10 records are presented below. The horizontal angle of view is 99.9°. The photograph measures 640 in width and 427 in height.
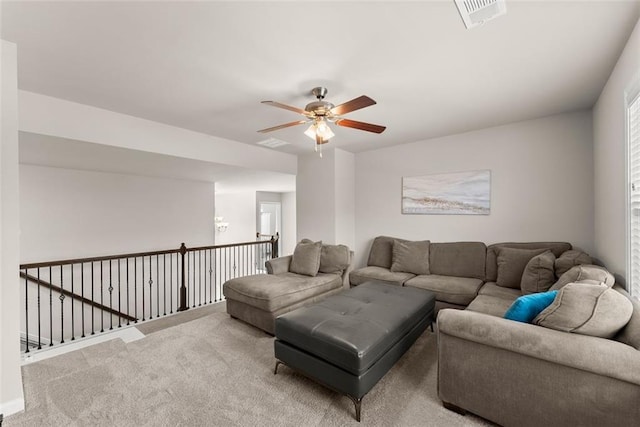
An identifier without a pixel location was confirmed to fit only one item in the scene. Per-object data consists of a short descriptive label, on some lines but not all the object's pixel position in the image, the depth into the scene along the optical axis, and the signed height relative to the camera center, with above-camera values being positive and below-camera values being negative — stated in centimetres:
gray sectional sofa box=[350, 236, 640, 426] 131 -85
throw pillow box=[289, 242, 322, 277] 371 -65
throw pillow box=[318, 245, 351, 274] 386 -66
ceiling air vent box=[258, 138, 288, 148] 393 +107
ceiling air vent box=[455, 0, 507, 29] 142 +112
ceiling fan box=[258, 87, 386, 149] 213 +83
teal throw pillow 168 -59
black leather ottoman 175 -90
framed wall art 361 +29
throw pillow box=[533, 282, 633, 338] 142 -52
